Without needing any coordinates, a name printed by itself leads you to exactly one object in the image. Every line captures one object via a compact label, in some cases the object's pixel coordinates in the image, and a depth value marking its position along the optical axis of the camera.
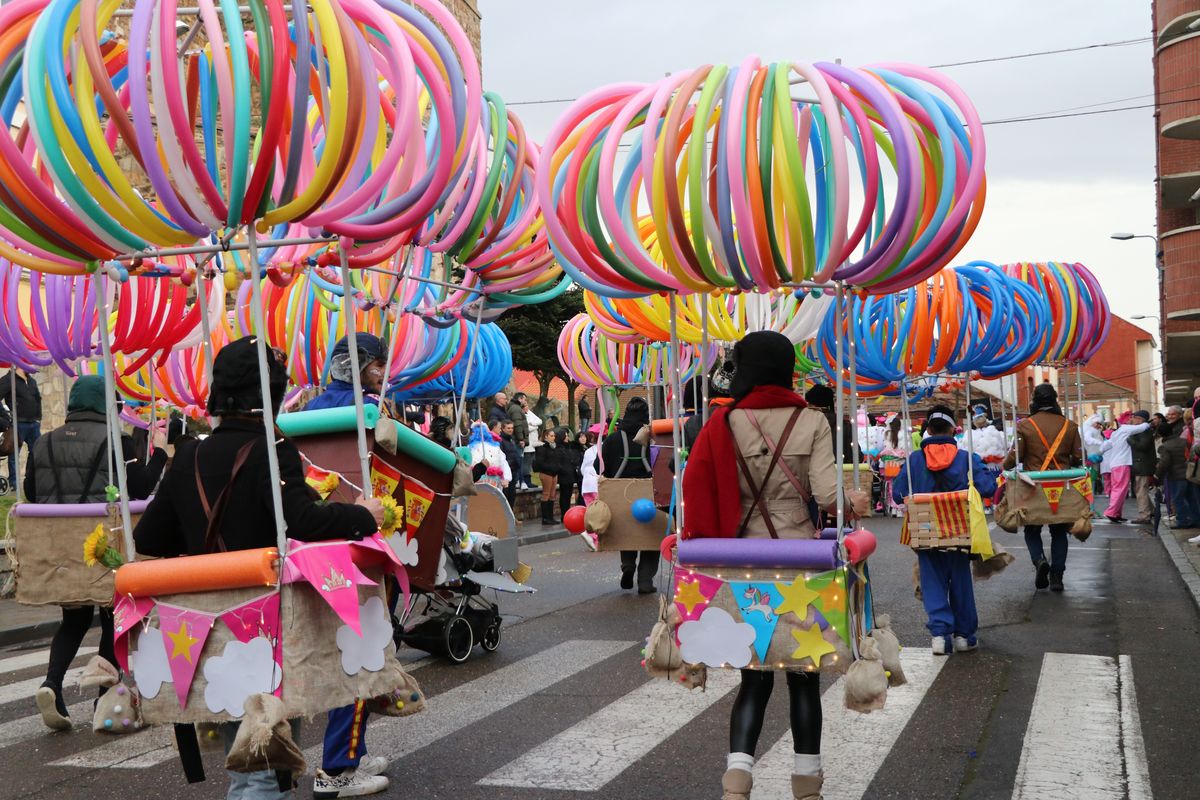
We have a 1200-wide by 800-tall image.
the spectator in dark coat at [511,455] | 20.77
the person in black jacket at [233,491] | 4.46
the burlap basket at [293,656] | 4.40
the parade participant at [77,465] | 7.49
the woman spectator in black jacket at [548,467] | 22.31
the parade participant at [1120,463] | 22.31
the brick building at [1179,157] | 30.66
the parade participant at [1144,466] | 21.31
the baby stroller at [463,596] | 8.73
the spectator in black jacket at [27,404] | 14.53
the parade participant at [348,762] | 5.60
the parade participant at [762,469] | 5.04
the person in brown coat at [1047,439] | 11.66
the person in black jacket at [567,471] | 22.61
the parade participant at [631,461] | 12.55
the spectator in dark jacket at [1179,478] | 19.28
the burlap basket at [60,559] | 7.35
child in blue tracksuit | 9.02
